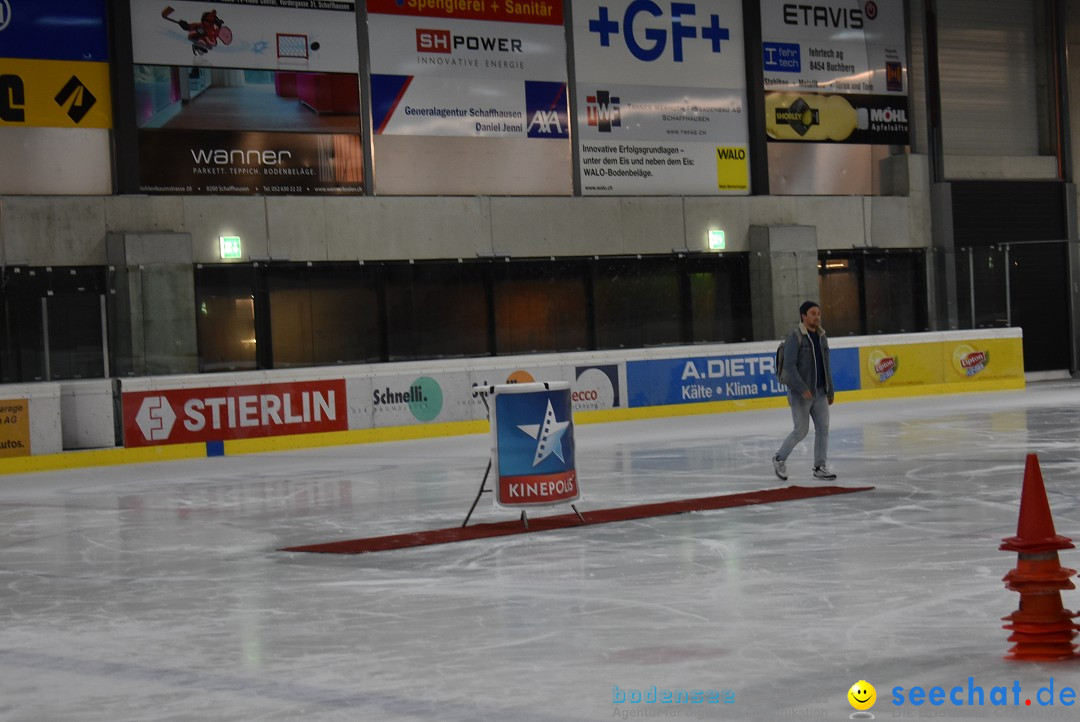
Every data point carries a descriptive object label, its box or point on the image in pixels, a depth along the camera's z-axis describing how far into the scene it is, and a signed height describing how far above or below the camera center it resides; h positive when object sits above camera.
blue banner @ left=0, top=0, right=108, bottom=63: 23.69 +5.20
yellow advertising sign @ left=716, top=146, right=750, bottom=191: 30.59 +3.11
